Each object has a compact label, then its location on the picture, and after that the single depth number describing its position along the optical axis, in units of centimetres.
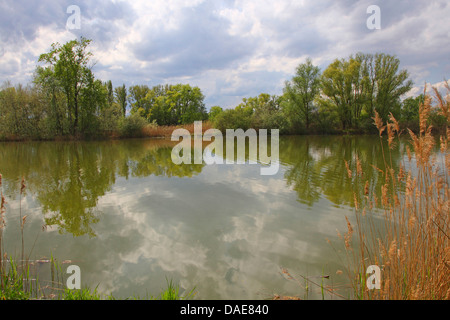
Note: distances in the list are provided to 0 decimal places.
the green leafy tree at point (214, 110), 7206
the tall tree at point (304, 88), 4306
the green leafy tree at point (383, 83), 3862
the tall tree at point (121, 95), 5984
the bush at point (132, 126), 3438
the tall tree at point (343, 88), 4056
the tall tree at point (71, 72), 3111
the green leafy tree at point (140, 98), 6070
